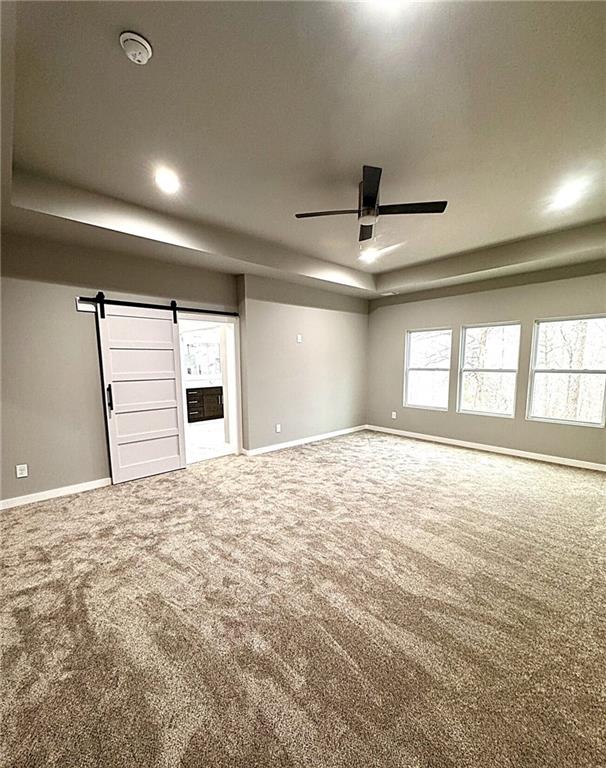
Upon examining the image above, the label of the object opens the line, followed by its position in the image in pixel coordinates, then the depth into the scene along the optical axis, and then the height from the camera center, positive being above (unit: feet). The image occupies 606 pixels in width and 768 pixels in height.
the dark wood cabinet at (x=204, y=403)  24.07 -3.86
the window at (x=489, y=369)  16.08 -0.86
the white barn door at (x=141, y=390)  12.34 -1.49
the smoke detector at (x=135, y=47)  4.99 +4.79
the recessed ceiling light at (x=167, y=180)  8.56 +4.73
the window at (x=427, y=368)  18.61 -0.94
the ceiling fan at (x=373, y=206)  7.97 +3.70
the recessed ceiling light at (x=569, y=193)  9.24 +4.79
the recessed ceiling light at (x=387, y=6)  4.55 +4.86
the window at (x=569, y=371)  13.88 -0.84
